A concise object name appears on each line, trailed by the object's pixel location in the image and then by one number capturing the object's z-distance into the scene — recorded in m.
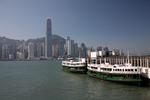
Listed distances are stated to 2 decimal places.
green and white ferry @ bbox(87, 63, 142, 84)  32.62
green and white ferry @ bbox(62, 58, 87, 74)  57.42
